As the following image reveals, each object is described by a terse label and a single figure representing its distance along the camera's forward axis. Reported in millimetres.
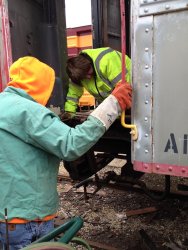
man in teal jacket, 1633
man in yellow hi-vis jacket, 3113
